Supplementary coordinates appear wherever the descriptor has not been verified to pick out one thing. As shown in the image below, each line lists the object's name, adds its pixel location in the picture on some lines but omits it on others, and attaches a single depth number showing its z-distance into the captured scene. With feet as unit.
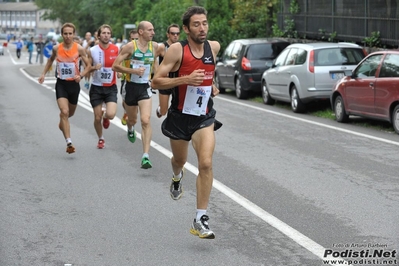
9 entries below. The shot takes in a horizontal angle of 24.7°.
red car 50.39
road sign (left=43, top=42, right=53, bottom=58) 127.54
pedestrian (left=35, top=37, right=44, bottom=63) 195.83
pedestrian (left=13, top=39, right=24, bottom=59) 253.65
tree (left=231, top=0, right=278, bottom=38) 109.29
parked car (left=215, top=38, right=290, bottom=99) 79.41
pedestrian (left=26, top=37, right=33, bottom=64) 210.59
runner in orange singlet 43.42
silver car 62.59
